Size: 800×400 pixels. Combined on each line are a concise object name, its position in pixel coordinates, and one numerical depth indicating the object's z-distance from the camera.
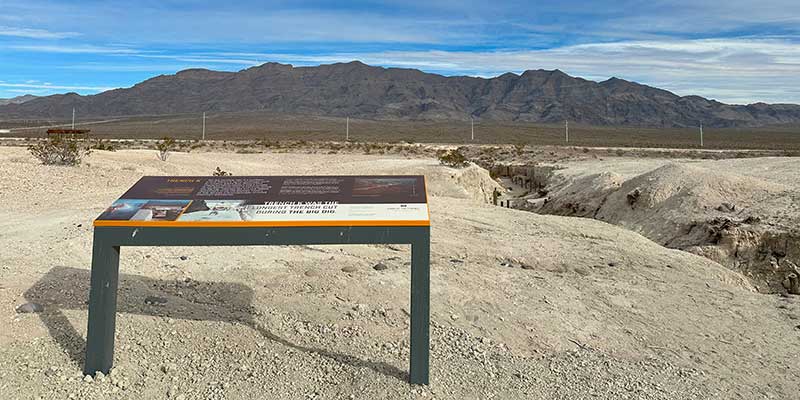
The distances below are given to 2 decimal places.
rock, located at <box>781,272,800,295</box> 9.35
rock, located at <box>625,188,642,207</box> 15.11
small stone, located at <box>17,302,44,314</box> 5.27
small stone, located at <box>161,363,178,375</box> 4.70
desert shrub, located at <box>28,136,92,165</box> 18.02
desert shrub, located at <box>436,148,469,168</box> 22.41
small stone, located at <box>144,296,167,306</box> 5.79
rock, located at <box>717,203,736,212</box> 12.87
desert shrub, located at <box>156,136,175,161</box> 21.94
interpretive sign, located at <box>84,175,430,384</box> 4.30
